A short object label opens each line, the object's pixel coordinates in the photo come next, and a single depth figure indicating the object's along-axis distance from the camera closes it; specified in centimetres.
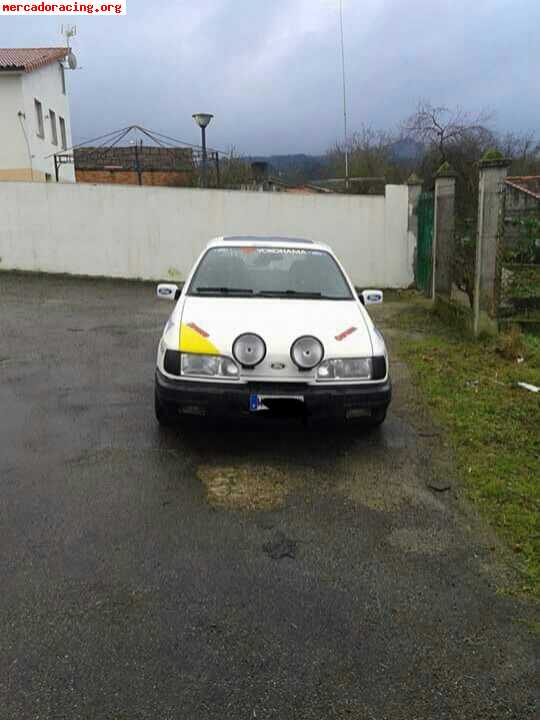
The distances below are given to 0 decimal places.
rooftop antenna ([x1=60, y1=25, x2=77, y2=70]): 3030
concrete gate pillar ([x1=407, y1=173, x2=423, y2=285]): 1474
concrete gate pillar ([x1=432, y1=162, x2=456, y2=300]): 1050
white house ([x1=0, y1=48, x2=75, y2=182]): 2402
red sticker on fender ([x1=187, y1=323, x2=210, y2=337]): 462
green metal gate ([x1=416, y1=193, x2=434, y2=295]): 1247
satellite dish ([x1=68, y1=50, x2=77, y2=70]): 3040
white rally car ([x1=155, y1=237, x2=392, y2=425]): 441
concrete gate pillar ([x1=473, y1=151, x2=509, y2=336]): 766
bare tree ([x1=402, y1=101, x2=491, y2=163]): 2441
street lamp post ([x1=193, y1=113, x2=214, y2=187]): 1771
